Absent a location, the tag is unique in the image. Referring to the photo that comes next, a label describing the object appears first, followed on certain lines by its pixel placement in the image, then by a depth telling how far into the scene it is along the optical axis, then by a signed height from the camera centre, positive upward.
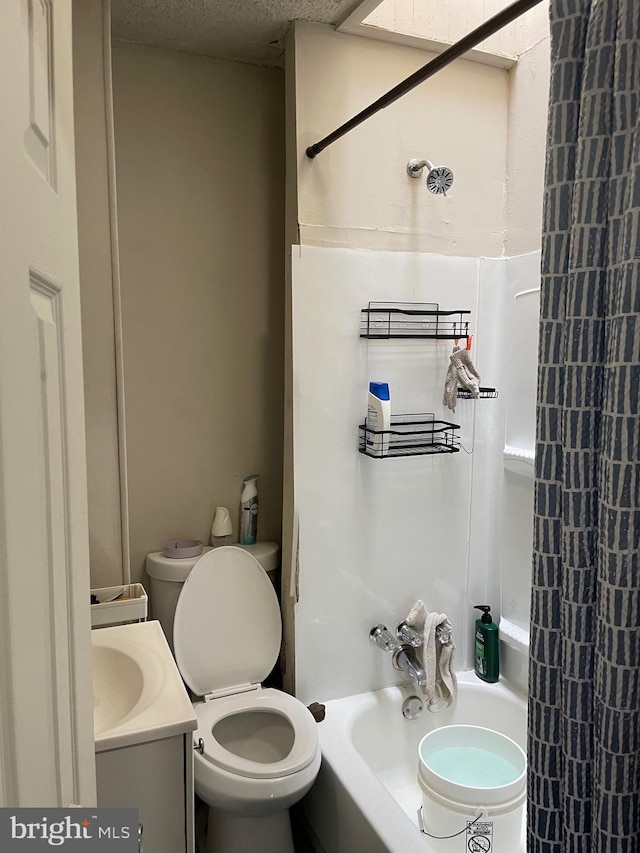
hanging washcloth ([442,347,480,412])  2.09 -0.03
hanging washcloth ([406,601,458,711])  2.13 -0.98
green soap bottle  2.24 -1.00
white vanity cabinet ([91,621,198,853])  1.24 -0.78
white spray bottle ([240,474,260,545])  2.20 -0.52
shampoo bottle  1.99 -0.17
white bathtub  1.62 -1.19
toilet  1.80 -1.03
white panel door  0.48 -0.07
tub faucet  2.11 -0.94
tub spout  2.09 -1.02
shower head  2.03 +0.61
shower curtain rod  1.14 +0.66
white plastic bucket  1.67 -1.21
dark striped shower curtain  0.93 -0.14
